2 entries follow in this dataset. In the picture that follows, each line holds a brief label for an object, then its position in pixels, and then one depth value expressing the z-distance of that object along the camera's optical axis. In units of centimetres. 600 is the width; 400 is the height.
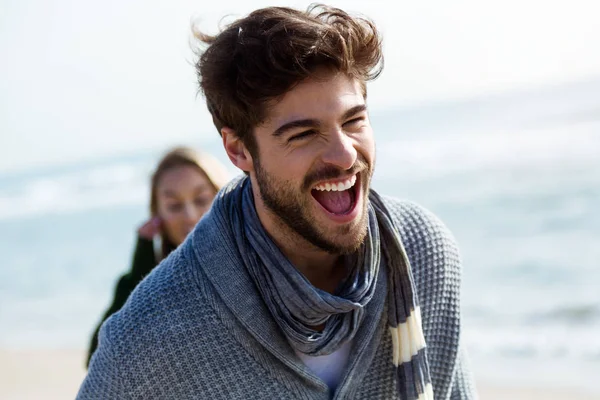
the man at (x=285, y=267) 248
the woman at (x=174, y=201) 445
